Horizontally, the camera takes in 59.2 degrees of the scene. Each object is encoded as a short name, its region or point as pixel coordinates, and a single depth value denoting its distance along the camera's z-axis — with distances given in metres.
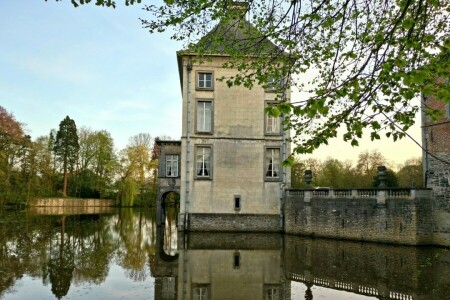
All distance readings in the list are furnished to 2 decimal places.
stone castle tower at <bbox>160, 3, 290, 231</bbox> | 20.44
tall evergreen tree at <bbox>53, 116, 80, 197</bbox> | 52.34
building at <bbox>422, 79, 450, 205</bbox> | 15.38
